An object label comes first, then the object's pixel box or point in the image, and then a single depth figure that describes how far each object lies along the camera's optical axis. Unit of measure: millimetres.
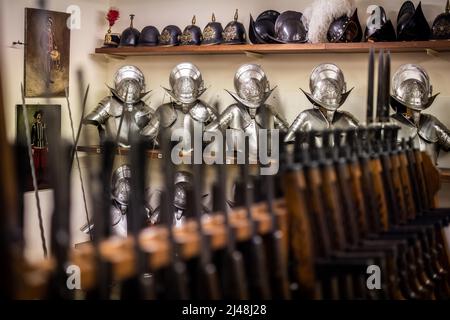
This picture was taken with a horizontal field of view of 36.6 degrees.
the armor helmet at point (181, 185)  5268
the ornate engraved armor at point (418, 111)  4598
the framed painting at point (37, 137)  5258
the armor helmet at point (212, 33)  5230
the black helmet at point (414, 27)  4527
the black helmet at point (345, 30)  4688
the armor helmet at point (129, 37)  5629
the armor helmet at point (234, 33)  5148
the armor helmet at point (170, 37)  5453
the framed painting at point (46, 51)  5336
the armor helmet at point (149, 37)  5543
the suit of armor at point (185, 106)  5309
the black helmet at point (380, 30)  4633
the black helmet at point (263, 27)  5047
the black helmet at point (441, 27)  4461
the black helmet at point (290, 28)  4867
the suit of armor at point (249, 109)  5059
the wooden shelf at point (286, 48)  4473
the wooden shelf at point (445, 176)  4288
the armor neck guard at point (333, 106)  4820
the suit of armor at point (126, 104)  5496
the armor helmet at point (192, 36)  5332
